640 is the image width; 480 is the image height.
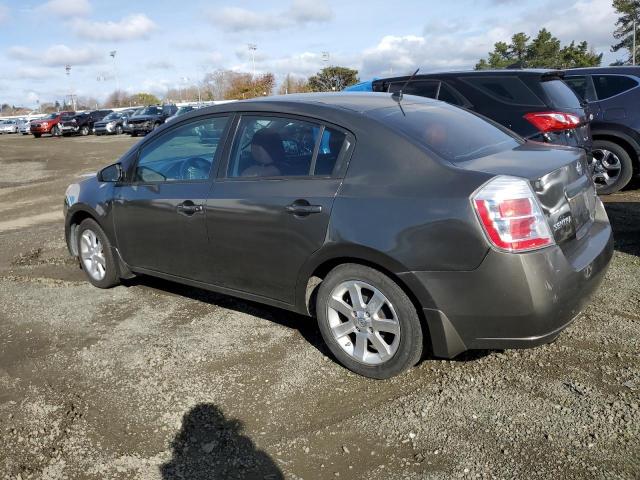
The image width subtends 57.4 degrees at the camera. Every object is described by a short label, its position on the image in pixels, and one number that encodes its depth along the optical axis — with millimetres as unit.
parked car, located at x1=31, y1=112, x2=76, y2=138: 41781
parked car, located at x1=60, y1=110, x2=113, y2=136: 40750
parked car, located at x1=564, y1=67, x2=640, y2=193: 8156
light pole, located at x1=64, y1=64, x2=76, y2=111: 92062
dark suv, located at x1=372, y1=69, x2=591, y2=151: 6793
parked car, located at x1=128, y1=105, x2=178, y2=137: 34844
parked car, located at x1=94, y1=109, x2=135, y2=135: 38844
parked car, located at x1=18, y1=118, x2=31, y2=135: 49219
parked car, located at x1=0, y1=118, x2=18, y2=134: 53562
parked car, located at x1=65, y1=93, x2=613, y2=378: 3018
